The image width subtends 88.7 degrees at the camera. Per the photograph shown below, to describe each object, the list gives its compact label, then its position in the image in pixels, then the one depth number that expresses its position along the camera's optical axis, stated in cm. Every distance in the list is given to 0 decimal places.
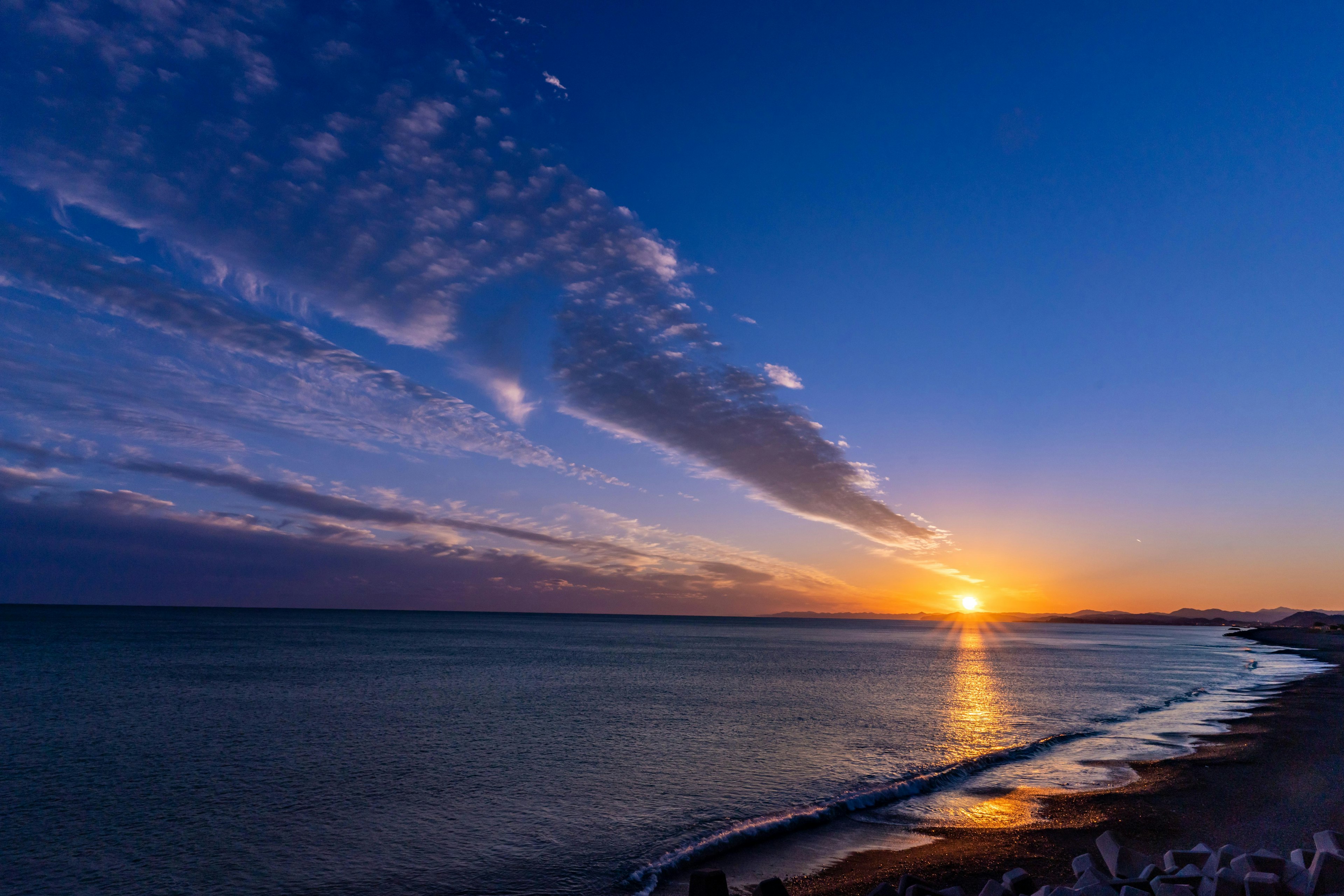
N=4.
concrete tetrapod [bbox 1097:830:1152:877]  1010
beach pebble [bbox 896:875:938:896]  955
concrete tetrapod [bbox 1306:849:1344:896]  847
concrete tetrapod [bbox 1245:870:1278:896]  823
